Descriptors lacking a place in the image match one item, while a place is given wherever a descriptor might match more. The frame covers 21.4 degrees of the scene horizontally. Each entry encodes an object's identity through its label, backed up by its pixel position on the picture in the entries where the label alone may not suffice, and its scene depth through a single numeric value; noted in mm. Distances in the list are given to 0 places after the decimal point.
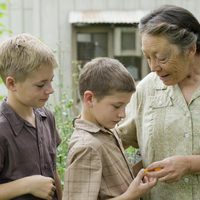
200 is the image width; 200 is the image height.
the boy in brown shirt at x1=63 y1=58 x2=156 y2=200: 2186
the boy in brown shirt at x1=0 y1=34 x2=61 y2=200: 2293
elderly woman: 2352
